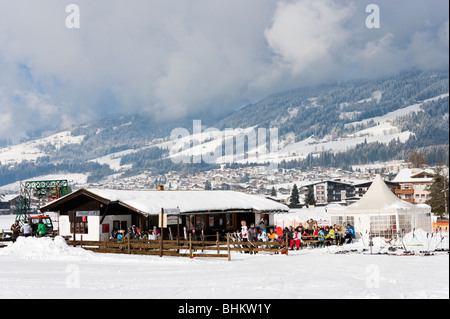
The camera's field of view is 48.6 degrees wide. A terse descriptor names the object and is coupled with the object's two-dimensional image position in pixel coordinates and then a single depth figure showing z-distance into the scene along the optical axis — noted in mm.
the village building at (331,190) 143525
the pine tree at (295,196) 127500
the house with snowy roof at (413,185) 110188
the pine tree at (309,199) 116594
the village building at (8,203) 136750
